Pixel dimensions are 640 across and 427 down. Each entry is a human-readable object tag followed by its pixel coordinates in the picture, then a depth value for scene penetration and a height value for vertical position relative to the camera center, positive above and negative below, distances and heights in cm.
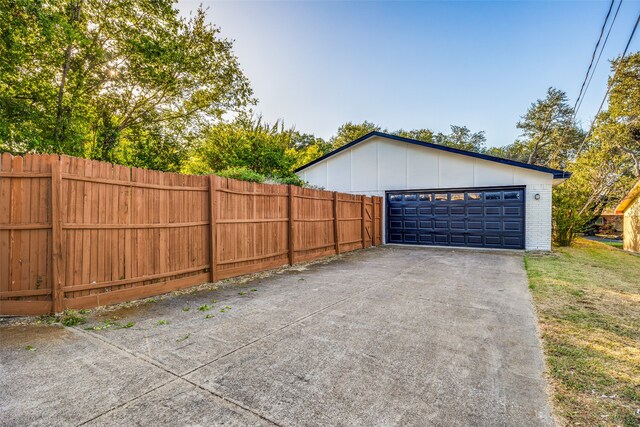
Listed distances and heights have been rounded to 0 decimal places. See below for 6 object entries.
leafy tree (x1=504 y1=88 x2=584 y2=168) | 2959 +879
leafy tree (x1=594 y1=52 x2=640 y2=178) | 1477 +540
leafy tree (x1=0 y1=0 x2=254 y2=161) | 643 +406
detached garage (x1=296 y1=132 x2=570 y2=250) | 1054 +102
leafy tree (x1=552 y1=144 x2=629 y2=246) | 1246 +137
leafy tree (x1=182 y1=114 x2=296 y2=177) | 1311 +297
